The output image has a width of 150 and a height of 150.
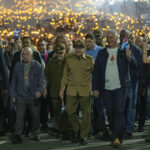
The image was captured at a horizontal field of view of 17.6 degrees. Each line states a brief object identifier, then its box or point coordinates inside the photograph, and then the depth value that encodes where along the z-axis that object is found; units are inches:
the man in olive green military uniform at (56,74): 430.9
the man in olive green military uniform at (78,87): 397.7
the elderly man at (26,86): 402.0
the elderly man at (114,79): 381.1
